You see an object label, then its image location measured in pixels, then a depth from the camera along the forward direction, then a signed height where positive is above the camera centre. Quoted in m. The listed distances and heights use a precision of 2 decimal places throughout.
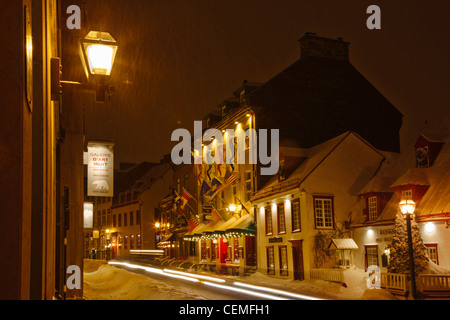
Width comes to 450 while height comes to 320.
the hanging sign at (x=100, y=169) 15.91 +1.96
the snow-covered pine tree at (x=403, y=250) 20.08 -1.14
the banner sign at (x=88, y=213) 20.83 +0.74
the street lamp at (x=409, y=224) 17.70 -0.10
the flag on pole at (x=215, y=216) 39.96 +0.92
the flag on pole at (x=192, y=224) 49.06 +0.36
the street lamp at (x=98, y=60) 7.14 +2.47
